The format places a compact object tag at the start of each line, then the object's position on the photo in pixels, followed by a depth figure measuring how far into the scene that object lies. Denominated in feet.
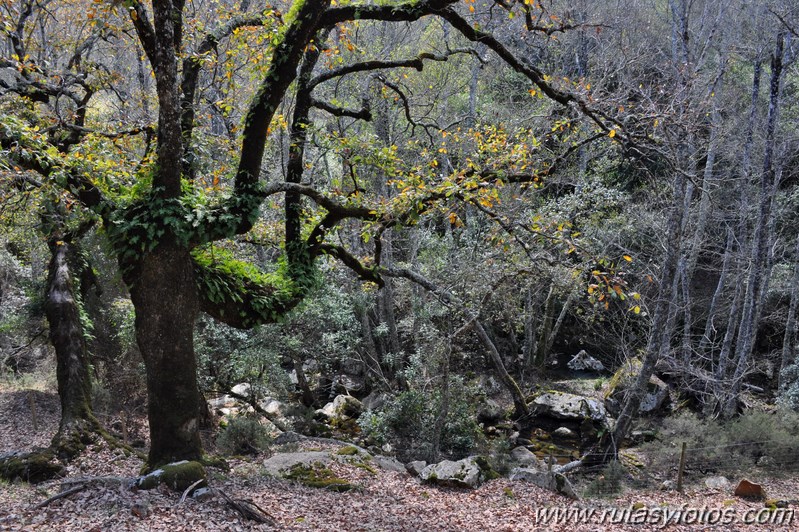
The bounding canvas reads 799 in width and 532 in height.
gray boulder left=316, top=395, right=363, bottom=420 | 48.08
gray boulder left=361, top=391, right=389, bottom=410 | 48.34
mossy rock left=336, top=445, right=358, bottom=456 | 30.84
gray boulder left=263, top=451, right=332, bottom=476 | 26.10
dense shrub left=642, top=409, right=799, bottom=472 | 33.91
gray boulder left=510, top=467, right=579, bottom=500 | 28.43
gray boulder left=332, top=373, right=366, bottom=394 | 54.24
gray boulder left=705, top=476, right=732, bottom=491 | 30.25
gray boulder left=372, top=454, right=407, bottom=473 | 30.57
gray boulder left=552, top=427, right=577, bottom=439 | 46.11
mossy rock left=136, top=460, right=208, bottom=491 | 17.89
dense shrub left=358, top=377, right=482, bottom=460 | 37.76
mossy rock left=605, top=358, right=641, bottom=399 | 49.03
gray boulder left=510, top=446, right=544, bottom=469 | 37.19
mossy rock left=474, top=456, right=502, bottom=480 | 30.48
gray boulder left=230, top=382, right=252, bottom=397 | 49.62
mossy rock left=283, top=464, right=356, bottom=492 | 24.25
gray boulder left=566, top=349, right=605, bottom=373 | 63.62
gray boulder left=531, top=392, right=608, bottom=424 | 48.03
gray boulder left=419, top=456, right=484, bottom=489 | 28.27
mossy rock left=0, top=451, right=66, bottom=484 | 21.82
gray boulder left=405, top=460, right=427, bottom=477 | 30.04
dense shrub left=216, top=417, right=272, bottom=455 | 34.01
